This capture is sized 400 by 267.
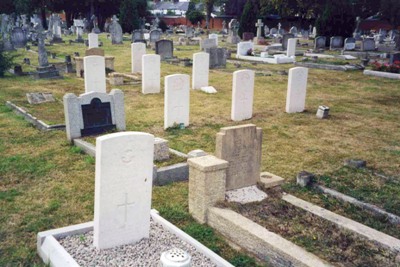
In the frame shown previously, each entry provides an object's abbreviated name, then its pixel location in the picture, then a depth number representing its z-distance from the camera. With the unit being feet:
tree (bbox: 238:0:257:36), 125.39
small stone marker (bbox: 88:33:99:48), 91.27
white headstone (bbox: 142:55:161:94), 47.52
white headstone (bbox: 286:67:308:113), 39.19
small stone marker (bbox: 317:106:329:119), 37.95
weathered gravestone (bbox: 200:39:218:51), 90.43
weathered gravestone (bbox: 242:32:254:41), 119.65
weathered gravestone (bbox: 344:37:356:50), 100.59
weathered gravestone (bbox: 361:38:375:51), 101.86
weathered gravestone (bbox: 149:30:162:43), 107.45
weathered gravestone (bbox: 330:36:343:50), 106.32
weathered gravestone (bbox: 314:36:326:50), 106.01
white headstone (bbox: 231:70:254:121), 36.27
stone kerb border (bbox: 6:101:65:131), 32.09
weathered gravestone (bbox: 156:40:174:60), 76.54
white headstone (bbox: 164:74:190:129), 32.81
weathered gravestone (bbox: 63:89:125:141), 28.78
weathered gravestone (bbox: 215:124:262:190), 20.01
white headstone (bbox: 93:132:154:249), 14.65
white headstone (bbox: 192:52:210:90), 49.90
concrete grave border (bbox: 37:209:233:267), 14.16
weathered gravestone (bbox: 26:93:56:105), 40.96
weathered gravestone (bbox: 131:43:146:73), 61.00
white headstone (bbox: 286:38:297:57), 83.33
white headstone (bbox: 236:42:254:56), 82.38
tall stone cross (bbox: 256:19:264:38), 115.00
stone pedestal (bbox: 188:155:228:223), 18.28
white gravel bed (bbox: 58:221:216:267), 14.52
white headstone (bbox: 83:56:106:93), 44.47
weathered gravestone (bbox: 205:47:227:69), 68.00
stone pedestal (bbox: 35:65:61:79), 55.57
